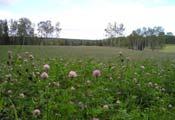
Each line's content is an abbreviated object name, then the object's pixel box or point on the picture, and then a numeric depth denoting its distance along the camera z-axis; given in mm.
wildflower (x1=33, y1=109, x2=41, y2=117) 1244
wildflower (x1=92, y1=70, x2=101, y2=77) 1472
